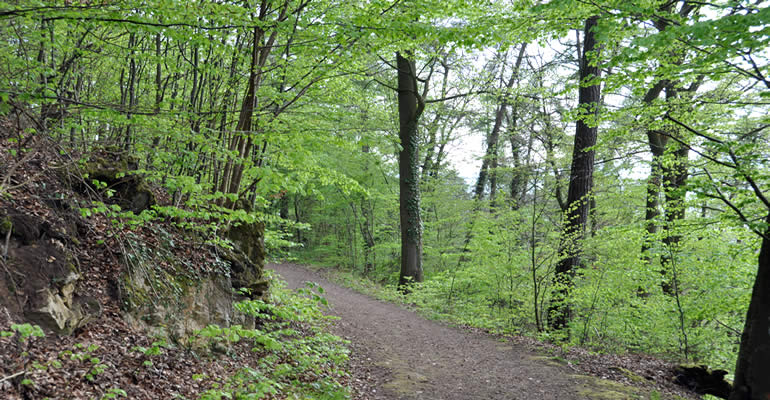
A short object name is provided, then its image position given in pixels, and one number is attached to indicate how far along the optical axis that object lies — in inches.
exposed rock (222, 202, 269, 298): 256.7
